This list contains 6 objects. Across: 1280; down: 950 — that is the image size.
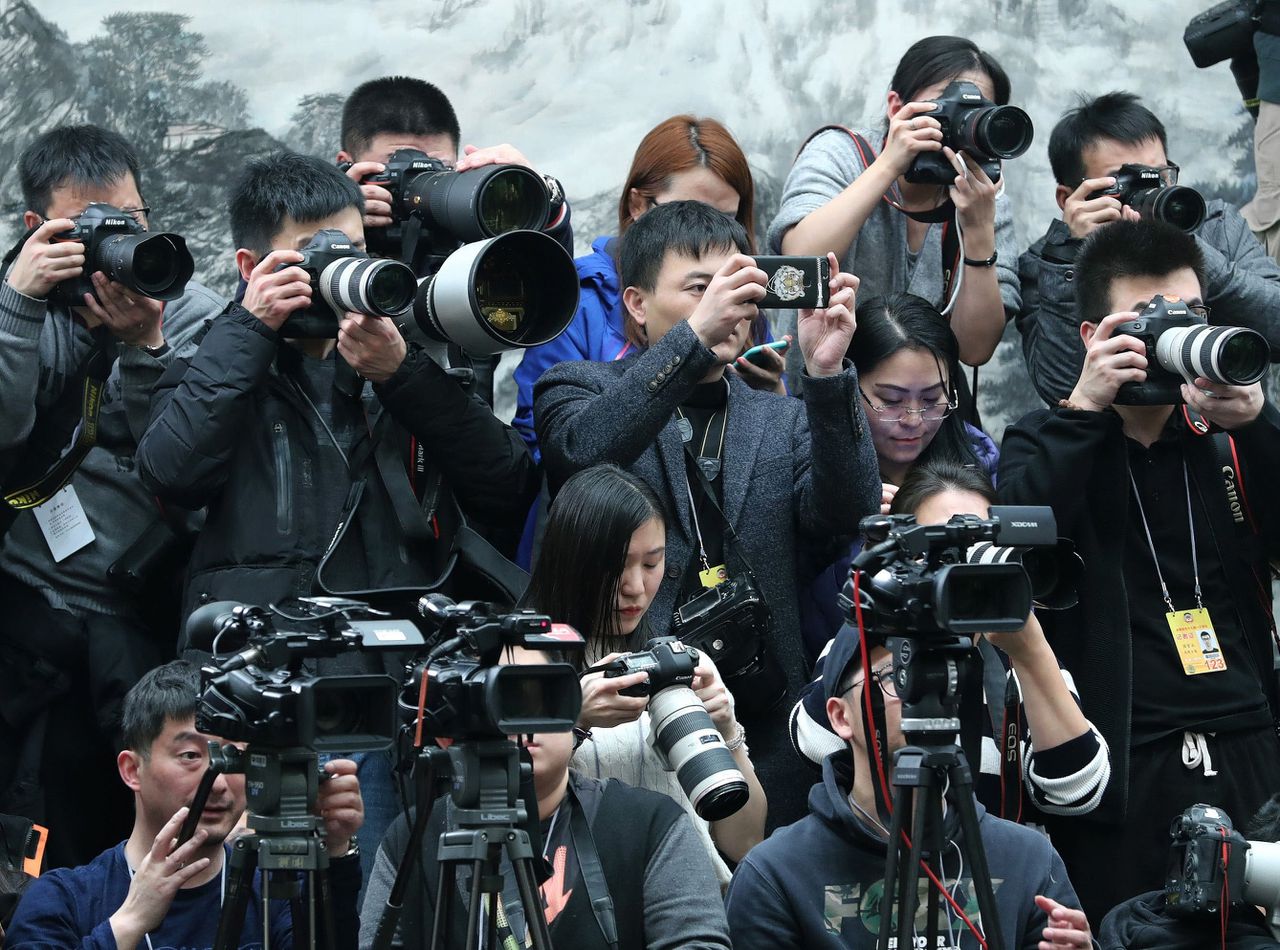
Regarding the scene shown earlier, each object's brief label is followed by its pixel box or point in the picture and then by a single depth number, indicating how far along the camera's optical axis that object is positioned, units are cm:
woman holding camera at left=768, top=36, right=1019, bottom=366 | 945
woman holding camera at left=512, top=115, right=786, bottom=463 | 926
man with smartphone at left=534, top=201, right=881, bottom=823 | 806
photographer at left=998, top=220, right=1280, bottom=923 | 811
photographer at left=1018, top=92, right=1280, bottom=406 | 980
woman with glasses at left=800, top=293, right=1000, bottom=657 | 893
